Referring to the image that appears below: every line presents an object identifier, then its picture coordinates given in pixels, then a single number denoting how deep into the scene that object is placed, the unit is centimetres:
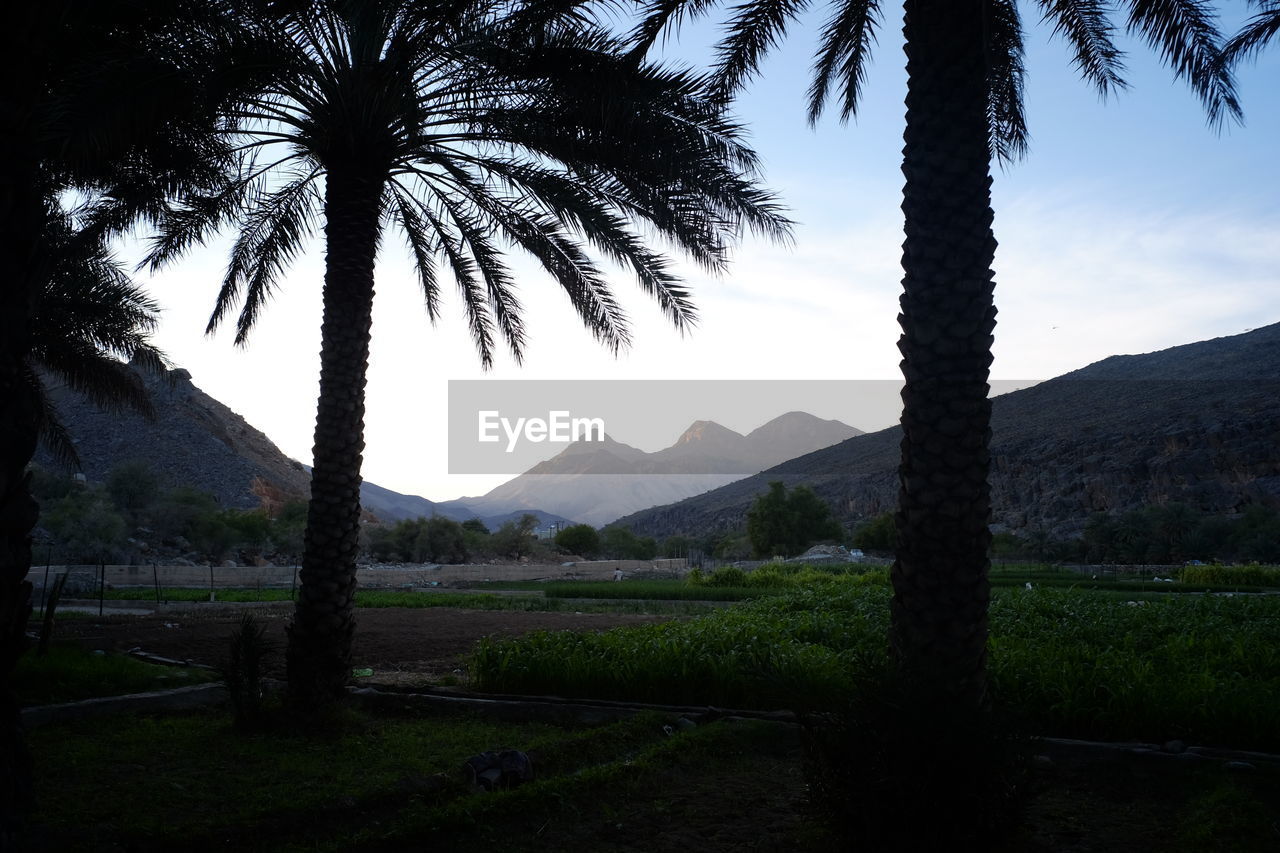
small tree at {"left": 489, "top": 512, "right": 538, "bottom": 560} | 5362
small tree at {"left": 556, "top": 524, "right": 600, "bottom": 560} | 6175
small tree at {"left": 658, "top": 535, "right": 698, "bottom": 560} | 6475
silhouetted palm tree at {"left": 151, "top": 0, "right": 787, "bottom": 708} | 721
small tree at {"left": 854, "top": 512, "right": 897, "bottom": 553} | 5356
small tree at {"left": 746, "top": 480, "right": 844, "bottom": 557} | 5462
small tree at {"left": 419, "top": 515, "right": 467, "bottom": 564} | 4950
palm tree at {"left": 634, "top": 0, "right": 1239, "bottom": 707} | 487
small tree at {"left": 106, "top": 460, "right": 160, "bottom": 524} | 4441
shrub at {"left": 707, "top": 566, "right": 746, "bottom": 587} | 2644
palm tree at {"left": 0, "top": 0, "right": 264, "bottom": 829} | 312
